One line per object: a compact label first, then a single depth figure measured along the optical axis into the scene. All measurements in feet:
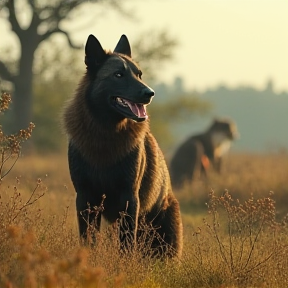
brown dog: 64.03
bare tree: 97.96
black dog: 24.49
